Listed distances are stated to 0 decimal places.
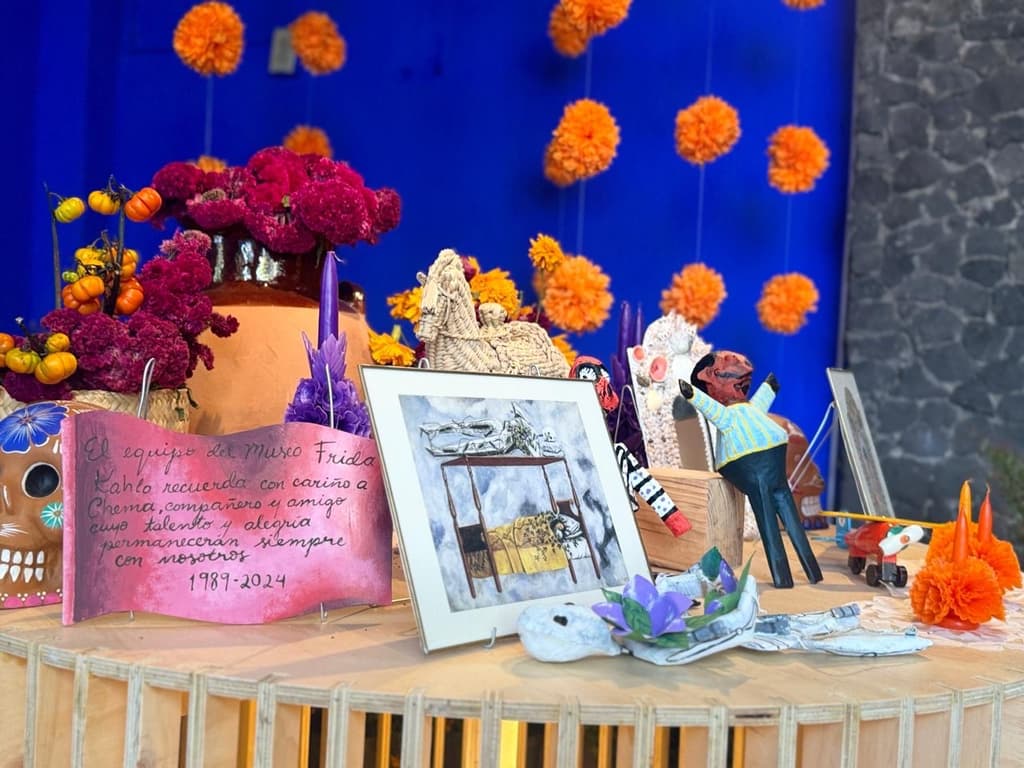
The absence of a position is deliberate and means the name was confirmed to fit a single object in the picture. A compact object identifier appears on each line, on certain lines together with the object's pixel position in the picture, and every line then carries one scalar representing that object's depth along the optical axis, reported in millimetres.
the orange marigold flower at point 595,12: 3096
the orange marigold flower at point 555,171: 3222
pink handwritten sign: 877
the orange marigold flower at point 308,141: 3328
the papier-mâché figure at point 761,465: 1192
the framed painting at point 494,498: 863
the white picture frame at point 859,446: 1428
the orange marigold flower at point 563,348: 1546
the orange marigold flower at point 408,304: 1380
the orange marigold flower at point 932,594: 1016
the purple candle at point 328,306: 1158
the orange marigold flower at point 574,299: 2271
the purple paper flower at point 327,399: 1006
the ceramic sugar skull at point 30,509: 918
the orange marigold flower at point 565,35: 3318
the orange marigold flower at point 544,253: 1513
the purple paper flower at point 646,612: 831
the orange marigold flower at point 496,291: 1396
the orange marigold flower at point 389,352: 1370
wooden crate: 1216
